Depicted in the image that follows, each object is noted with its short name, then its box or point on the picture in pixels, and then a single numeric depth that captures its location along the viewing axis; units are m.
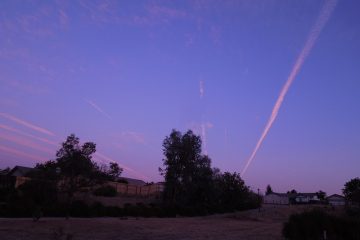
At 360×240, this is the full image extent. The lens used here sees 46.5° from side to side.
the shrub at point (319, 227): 23.81
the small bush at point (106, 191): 62.36
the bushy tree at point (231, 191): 77.50
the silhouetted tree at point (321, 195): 140.62
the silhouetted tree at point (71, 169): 48.31
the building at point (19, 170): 73.65
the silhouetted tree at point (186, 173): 67.75
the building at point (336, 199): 137.23
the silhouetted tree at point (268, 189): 192.25
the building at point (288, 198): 140.25
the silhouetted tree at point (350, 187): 81.57
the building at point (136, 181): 109.81
